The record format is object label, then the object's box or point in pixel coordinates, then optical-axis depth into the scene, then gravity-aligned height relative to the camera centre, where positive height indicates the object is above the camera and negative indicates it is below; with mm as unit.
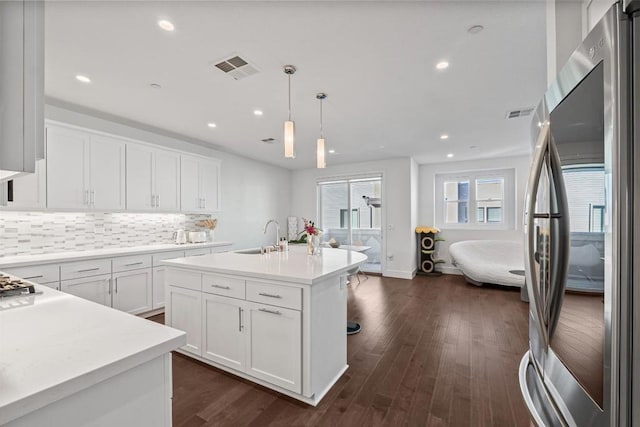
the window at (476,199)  6109 +321
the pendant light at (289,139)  2297 +602
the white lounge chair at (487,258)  5035 -889
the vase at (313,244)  2920 -320
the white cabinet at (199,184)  4434 +479
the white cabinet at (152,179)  3781 +487
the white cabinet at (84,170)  3117 +510
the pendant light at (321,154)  2656 +568
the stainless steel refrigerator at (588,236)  507 -51
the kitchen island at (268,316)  1931 -788
